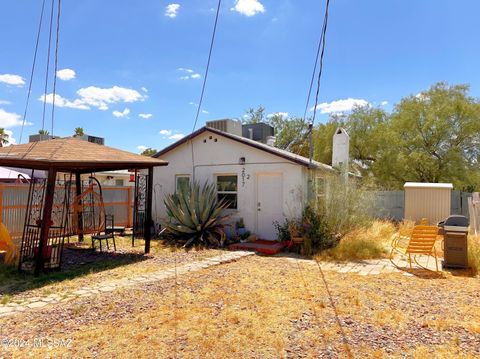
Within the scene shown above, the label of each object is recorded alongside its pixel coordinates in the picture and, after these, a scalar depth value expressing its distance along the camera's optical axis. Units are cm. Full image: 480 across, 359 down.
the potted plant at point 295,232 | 911
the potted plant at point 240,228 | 1049
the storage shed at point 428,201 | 1338
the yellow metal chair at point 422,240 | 749
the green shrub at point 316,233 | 894
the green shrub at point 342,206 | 938
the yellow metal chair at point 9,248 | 752
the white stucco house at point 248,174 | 1007
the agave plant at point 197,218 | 993
